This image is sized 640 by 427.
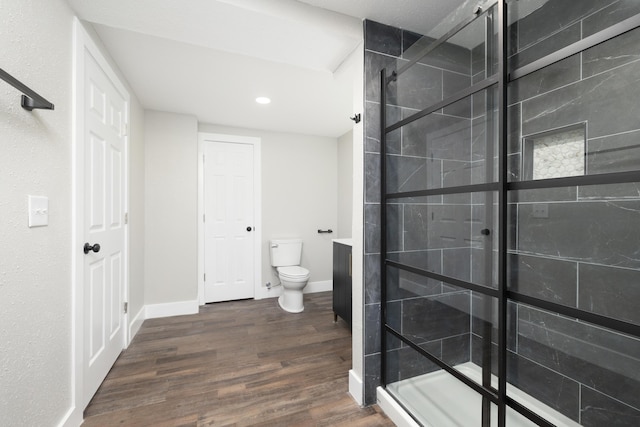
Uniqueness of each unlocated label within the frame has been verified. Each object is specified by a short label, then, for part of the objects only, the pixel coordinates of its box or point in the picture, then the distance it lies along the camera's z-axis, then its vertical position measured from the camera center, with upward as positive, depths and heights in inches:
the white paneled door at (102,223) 63.0 -3.2
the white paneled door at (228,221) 135.7 -4.7
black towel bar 36.2 +16.5
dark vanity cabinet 99.4 -26.6
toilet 122.2 -27.7
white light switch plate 43.8 +0.0
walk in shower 40.6 -0.5
